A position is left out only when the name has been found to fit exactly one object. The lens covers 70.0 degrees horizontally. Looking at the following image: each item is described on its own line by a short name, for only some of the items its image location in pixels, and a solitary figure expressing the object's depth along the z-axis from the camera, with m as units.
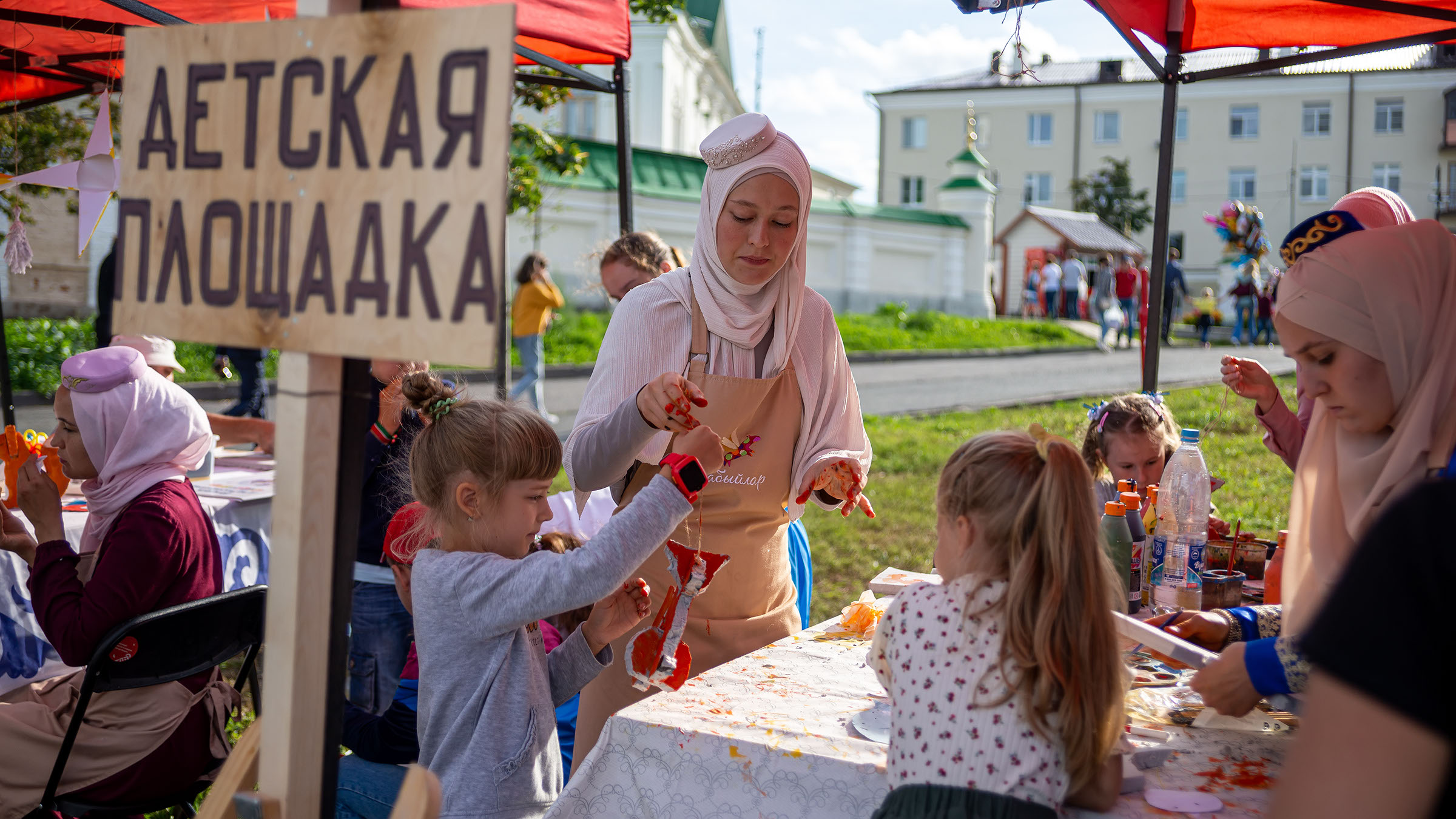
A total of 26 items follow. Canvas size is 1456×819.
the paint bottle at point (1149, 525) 2.61
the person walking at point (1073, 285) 30.36
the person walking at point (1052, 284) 30.12
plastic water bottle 2.48
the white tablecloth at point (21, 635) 3.13
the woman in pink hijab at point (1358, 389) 1.66
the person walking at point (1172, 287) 21.89
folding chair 2.38
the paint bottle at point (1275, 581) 2.41
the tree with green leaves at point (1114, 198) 44.91
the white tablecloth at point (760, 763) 1.69
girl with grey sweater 1.79
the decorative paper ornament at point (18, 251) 4.29
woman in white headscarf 2.38
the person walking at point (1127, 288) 24.34
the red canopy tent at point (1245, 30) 3.62
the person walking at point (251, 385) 8.43
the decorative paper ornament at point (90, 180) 3.91
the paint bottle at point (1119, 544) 2.44
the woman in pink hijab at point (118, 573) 2.43
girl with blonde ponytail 1.50
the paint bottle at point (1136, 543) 2.56
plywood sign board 1.19
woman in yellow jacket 10.45
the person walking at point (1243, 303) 21.52
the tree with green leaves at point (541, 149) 7.84
